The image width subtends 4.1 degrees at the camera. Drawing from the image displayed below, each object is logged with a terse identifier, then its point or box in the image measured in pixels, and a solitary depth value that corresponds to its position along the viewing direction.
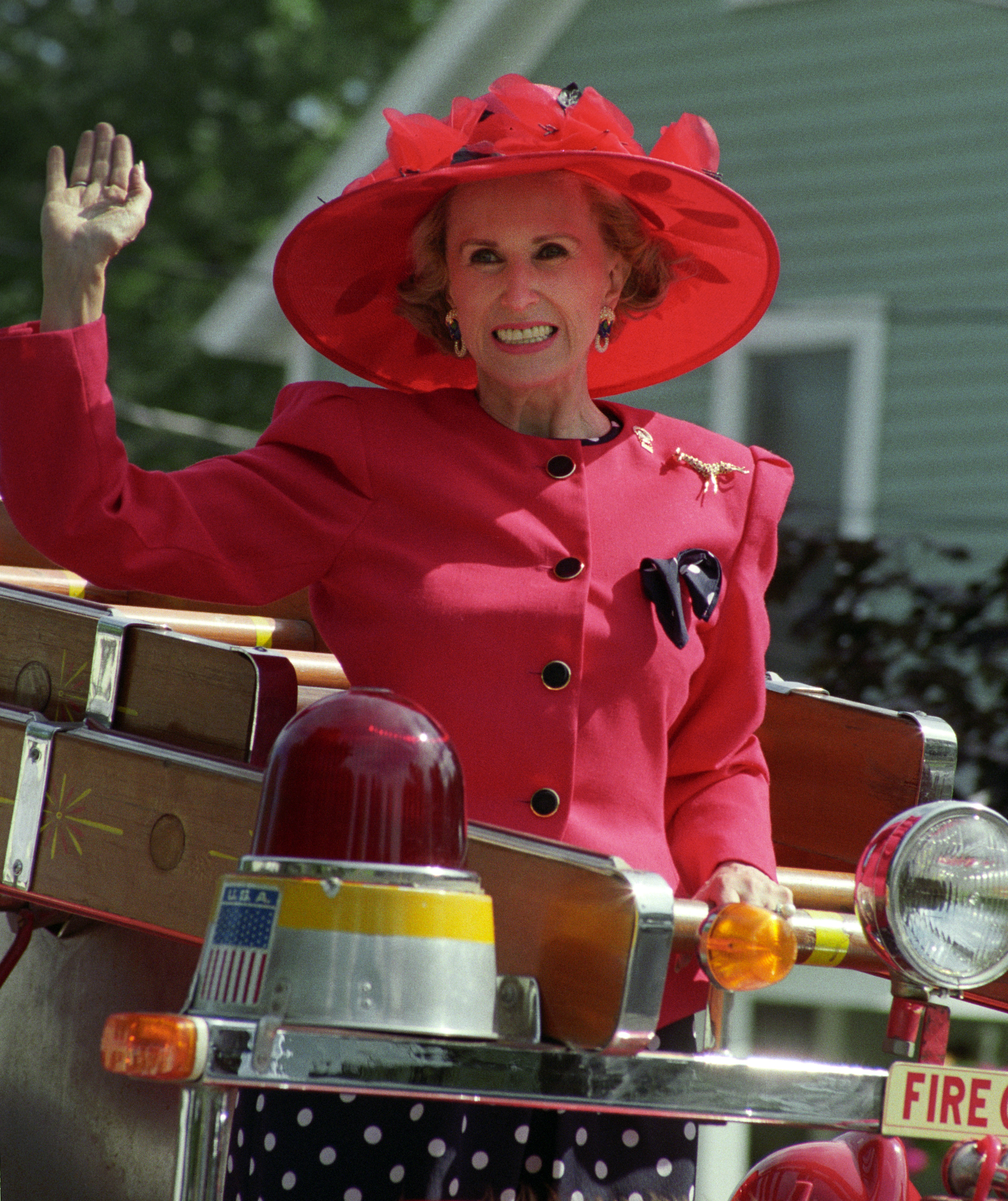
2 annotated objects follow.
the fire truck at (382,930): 11.75
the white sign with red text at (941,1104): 11.91
